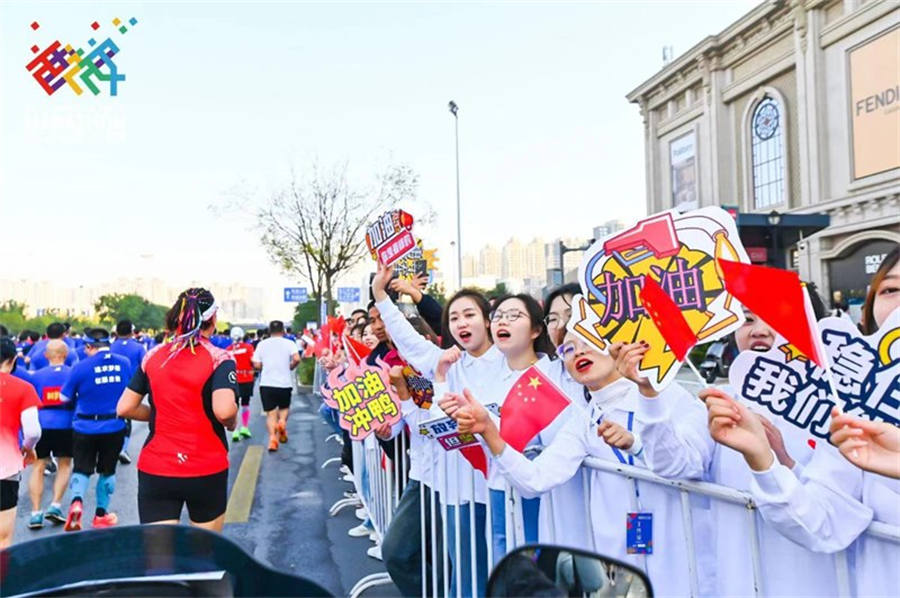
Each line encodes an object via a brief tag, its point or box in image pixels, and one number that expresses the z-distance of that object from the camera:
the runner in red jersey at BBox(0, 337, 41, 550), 4.48
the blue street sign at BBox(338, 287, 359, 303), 20.14
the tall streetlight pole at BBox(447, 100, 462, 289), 26.19
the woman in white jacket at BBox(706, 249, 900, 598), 1.75
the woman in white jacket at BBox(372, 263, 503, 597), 3.25
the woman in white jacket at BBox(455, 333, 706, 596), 2.22
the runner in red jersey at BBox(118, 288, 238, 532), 3.72
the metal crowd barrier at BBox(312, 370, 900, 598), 2.00
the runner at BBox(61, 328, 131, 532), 5.85
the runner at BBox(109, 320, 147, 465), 7.71
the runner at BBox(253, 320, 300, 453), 9.39
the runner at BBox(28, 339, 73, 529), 6.32
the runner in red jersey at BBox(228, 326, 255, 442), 10.47
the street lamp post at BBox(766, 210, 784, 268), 20.59
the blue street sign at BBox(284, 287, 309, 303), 21.53
